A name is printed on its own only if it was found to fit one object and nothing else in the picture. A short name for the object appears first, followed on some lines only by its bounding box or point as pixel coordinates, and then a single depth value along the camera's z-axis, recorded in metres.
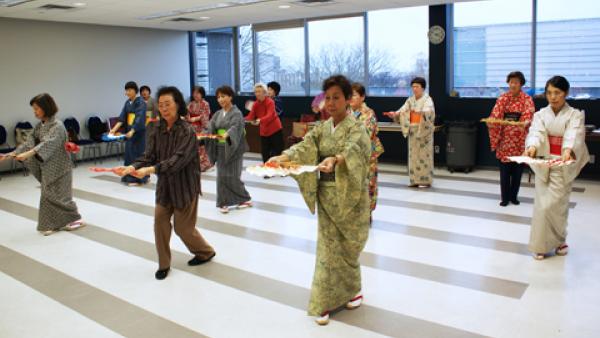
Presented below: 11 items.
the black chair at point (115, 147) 11.77
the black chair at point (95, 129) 11.34
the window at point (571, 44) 8.60
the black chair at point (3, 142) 9.96
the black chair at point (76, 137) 10.49
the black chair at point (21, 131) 10.24
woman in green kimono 3.66
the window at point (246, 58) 12.68
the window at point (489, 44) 9.20
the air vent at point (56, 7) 8.53
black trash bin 9.17
